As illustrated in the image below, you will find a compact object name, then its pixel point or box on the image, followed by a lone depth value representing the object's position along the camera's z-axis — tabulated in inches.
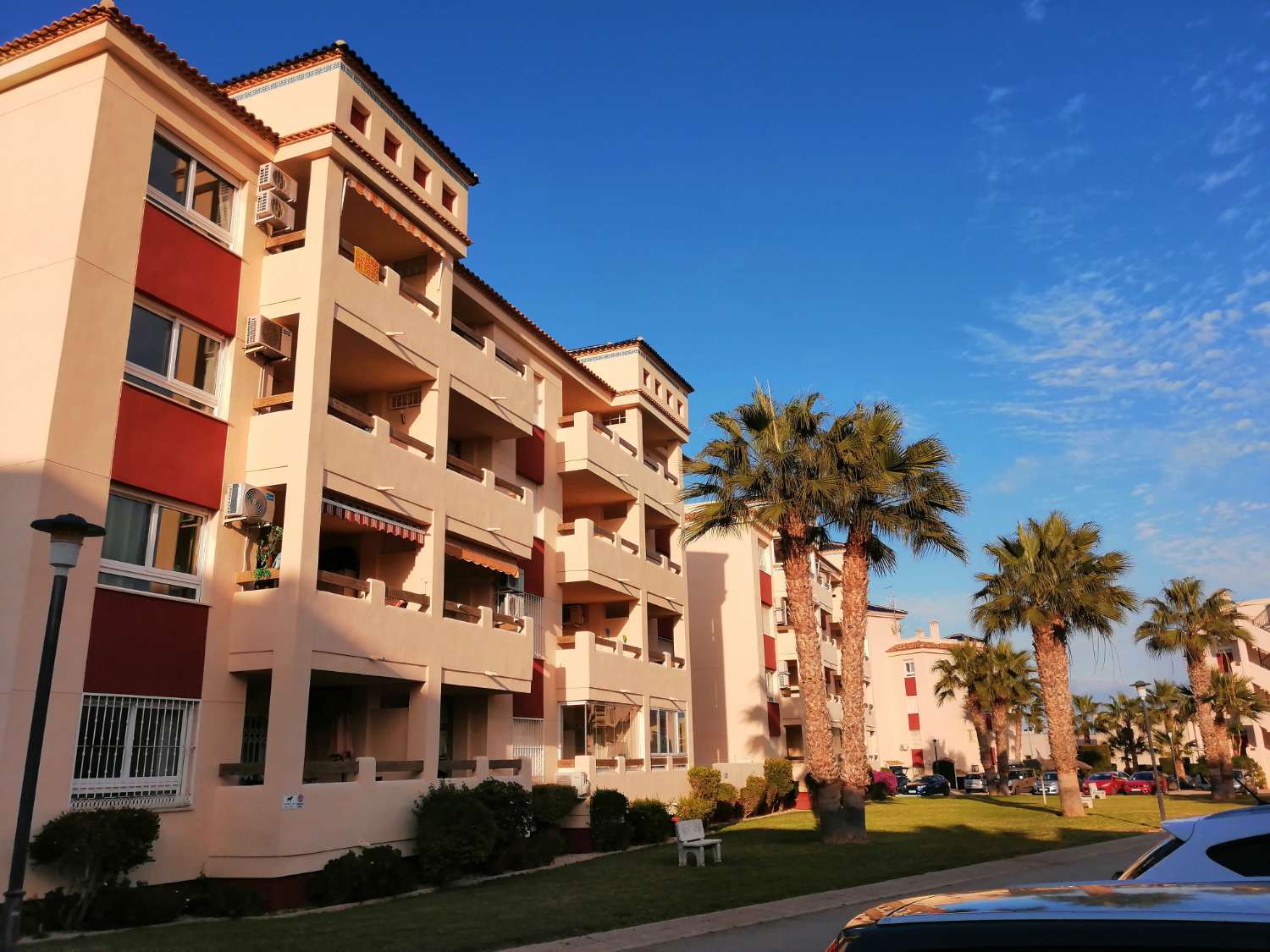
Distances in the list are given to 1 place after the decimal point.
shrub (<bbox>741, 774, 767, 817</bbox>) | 1364.4
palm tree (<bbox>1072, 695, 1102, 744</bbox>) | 3368.6
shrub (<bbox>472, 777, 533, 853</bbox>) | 792.9
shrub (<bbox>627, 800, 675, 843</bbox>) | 1043.3
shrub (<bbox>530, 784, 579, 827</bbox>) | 894.4
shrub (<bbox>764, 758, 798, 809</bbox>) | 1478.8
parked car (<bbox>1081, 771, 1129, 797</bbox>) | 2346.2
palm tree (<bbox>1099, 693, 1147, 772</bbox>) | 3189.0
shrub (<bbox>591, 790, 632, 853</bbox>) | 977.5
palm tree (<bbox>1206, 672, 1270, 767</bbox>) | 1838.1
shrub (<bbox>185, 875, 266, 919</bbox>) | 593.9
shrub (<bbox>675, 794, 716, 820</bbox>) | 1149.7
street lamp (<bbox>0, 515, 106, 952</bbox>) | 335.6
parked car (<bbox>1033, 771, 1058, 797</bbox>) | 2181.3
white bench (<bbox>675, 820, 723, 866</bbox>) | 774.5
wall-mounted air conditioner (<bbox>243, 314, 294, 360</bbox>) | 703.7
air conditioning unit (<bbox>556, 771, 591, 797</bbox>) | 978.1
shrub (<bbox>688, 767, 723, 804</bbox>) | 1229.7
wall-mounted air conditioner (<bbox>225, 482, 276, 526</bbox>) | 664.4
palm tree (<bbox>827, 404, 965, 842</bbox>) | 975.0
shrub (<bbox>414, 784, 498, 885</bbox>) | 703.7
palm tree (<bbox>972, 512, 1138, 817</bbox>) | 1358.3
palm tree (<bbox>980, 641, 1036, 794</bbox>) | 2149.4
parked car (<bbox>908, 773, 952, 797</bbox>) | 2420.0
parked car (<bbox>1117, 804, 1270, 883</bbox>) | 268.1
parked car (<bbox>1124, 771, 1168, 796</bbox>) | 2329.4
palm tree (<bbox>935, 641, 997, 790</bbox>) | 2198.6
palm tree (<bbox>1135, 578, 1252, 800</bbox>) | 1866.4
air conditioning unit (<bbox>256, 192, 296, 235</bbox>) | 729.0
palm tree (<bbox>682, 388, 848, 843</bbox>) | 974.4
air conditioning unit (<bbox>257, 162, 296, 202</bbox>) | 737.0
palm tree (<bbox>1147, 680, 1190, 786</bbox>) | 2632.9
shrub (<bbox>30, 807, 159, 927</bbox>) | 517.0
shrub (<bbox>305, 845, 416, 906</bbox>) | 639.8
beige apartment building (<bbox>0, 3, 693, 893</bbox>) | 586.9
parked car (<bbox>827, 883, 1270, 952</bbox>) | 112.8
